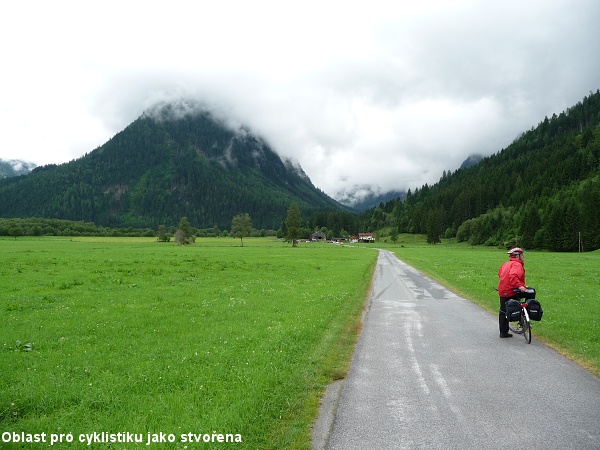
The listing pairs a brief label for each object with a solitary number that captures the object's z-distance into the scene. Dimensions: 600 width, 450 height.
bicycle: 12.34
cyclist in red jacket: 12.70
